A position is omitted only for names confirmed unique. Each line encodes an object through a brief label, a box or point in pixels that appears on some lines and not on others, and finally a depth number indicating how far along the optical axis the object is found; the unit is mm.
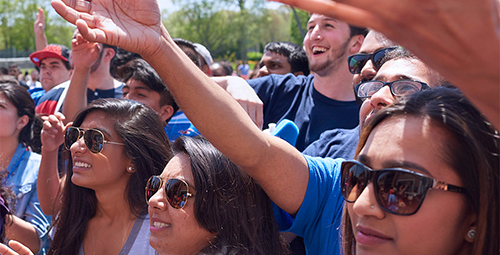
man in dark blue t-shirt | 2854
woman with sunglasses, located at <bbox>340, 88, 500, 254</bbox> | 1138
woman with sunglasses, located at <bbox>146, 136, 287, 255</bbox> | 1906
